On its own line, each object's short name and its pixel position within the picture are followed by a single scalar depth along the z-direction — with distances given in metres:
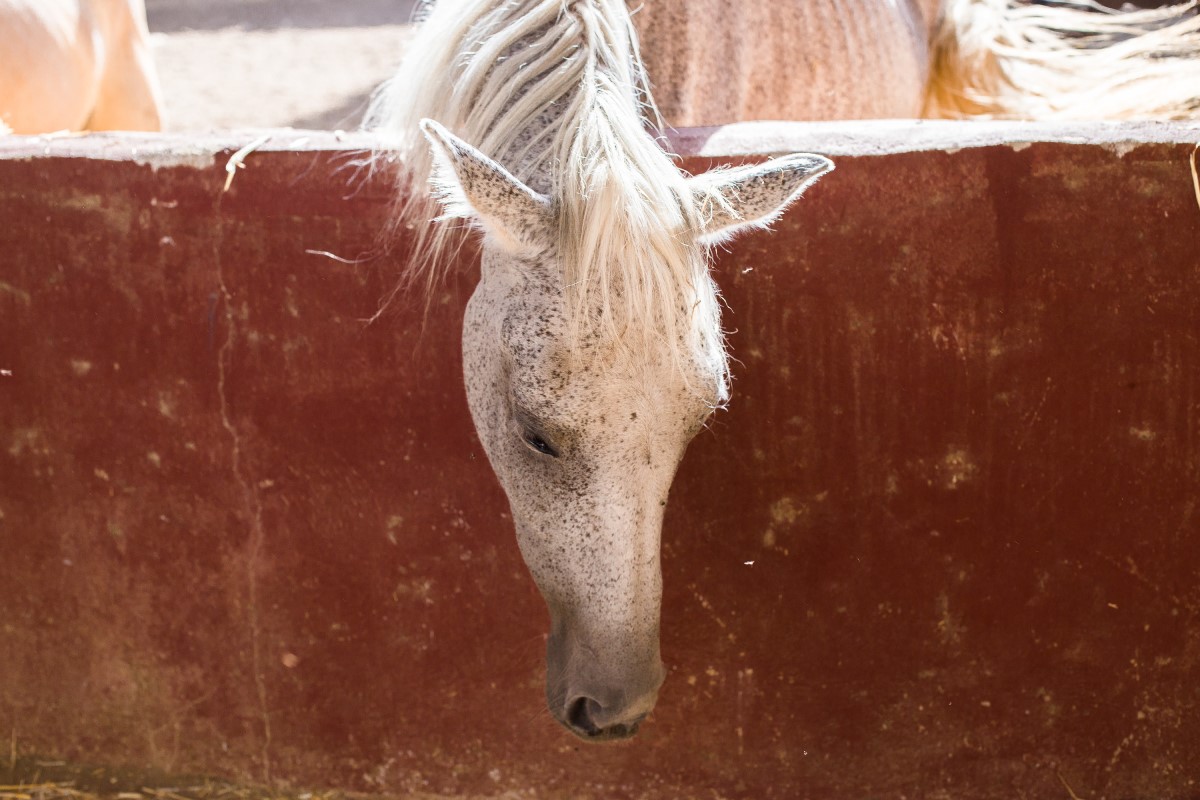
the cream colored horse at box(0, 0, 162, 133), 3.11
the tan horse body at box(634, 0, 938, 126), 2.37
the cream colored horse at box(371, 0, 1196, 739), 1.42
